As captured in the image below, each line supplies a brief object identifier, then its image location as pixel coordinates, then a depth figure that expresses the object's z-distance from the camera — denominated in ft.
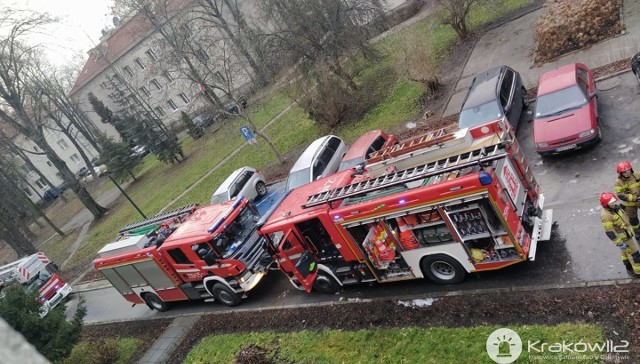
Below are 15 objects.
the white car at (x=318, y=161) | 52.65
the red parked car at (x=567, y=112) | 37.55
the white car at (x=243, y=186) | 61.41
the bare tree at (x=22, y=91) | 85.92
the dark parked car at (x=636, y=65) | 40.55
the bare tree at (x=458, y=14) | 72.18
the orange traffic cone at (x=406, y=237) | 30.14
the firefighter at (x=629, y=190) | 24.63
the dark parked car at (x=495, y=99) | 44.21
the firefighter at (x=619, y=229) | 23.72
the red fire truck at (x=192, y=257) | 40.83
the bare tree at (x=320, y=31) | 74.49
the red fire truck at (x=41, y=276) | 63.71
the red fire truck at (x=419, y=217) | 27.04
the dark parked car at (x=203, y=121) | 122.15
